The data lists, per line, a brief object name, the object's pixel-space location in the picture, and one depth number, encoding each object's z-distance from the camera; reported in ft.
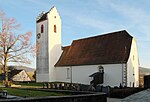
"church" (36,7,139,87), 123.44
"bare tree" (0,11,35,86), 126.30
